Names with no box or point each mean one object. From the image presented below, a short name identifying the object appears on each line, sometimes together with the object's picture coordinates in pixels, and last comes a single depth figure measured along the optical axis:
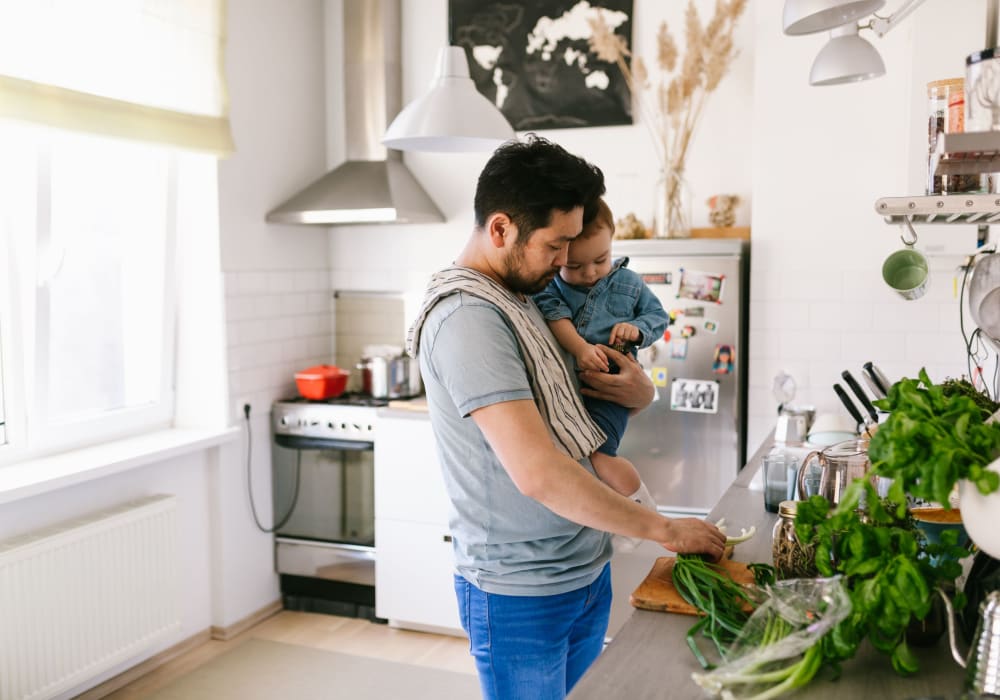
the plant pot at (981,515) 1.18
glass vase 3.91
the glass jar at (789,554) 1.56
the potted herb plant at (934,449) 1.17
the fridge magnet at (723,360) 3.60
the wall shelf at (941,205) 1.52
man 1.61
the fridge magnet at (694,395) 3.63
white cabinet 3.95
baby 2.12
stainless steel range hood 4.29
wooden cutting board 1.57
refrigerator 3.60
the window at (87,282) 3.20
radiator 2.98
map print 4.18
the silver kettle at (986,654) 1.16
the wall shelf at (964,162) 1.51
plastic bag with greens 1.22
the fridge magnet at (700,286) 3.61
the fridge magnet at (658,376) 3.69
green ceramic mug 2.72
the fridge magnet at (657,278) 3.65
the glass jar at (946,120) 1.56
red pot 4.23
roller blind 2.97
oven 4.18
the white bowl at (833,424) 2.95
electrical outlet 4.00
